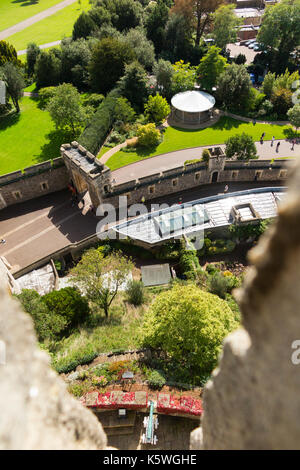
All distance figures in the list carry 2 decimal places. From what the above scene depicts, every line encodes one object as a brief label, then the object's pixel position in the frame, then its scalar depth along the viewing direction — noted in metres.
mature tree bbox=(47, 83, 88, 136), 45.34
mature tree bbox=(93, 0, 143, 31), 70.75
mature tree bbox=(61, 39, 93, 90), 60.69
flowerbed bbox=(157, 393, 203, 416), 18.34
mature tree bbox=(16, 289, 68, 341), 23.83
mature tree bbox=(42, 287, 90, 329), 26.16
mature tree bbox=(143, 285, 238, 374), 20.47
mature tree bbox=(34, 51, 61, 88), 59.91
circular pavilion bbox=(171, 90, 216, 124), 52.75
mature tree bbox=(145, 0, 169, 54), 69.19
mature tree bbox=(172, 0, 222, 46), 66.69
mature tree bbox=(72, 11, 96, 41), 66.50
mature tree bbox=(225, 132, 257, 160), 41.06
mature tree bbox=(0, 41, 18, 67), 58.31
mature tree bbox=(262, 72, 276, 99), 56.12
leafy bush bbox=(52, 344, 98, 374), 21.41
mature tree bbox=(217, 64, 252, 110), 53.38
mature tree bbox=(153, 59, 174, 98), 55.17
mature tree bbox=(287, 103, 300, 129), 48.00
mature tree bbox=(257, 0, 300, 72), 59.20
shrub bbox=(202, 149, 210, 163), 39.53
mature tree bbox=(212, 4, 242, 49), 64.88
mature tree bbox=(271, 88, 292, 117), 53.38
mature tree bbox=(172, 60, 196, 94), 56.25
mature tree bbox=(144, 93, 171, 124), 51.75
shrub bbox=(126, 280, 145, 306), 28.92
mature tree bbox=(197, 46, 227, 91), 56.91
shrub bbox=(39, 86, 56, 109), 58.03
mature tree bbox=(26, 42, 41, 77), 65.56
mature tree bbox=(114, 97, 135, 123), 51.19
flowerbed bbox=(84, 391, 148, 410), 18.47
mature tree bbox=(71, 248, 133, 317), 27.03
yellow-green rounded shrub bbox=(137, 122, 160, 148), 47.50
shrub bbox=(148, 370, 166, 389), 19.81
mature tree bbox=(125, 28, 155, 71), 61.72
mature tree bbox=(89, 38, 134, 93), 55.16
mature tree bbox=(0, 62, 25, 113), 50.59
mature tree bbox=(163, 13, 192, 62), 66.75
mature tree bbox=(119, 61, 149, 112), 53.28
